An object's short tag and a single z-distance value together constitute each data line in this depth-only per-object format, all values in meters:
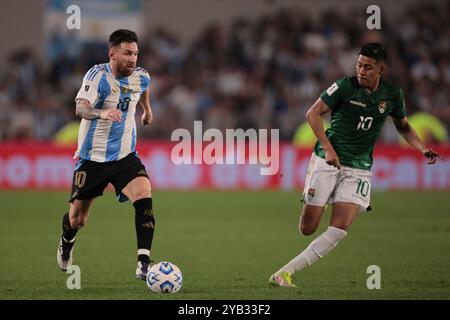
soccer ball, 16.05
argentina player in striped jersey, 17.17
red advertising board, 41.22
